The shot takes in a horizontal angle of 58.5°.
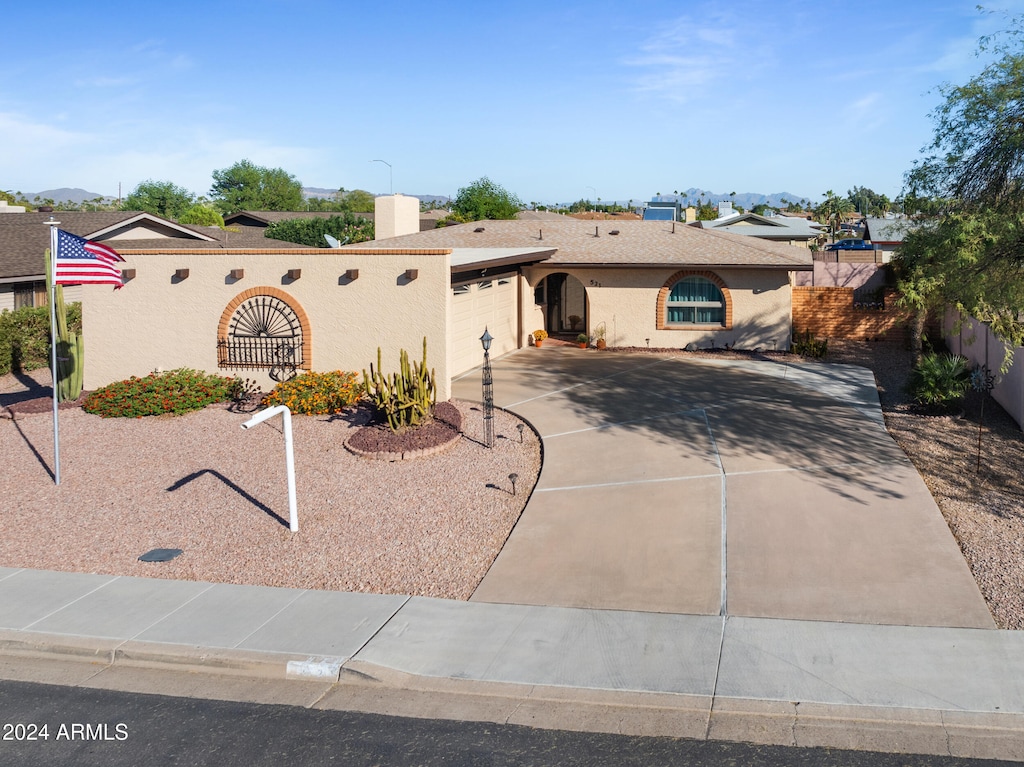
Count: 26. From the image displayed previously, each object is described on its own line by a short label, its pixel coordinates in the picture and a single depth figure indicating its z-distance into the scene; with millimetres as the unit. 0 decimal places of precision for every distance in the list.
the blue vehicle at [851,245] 56722
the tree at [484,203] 47594
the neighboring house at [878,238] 50756
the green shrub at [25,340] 23266
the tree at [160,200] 86625
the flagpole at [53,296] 13477
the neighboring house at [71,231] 25297
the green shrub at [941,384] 16266
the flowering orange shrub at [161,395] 17500
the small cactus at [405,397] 15312
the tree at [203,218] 64919
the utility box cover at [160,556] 10586
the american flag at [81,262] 14422
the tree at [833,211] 88269
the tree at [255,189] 109750
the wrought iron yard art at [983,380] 16489
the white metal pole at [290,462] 10941
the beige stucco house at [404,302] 18312
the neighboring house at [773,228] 52562
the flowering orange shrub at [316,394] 17094
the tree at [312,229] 56531
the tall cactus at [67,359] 18766
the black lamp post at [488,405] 15078
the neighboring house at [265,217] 65169
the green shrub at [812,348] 24500
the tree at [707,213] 86600
